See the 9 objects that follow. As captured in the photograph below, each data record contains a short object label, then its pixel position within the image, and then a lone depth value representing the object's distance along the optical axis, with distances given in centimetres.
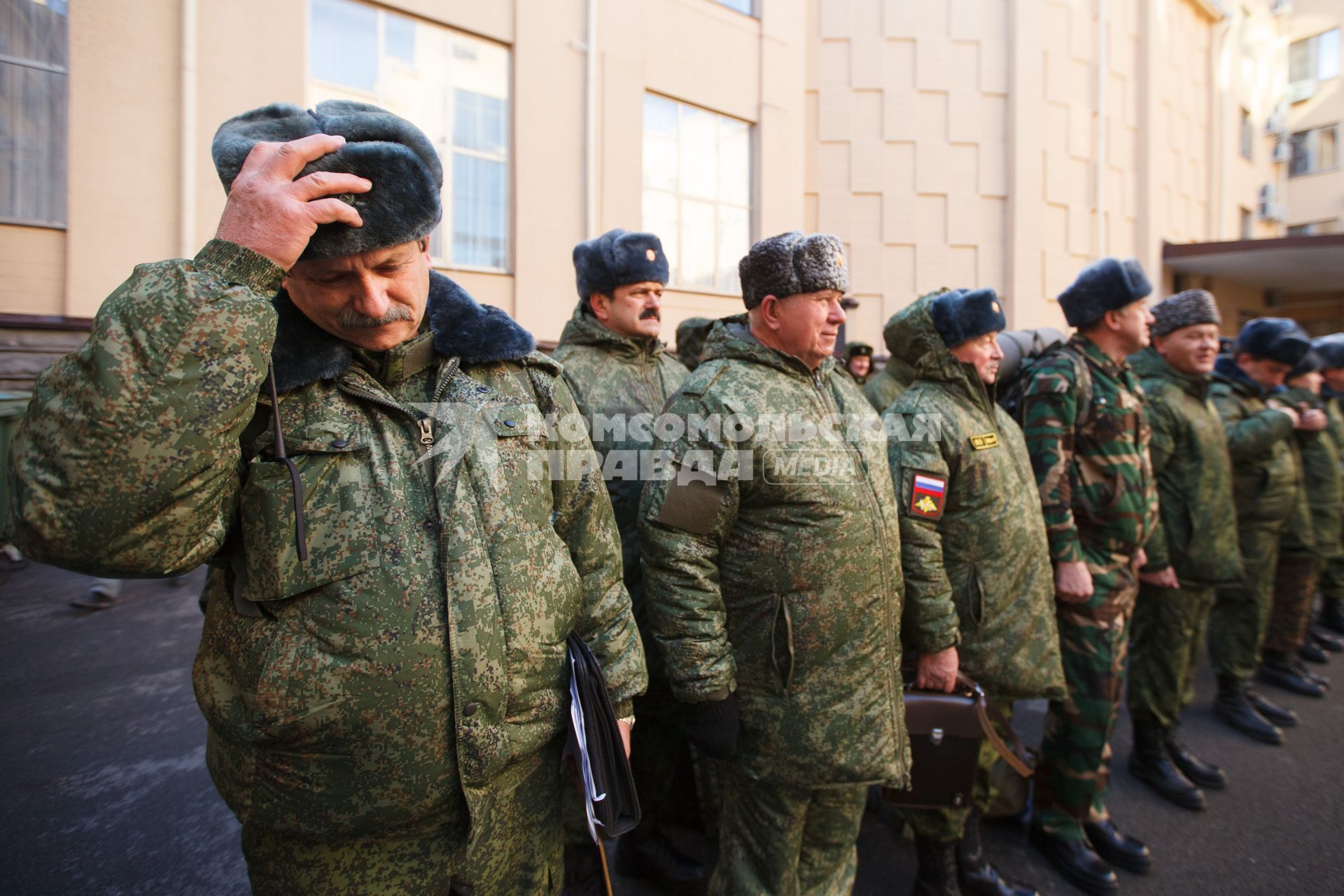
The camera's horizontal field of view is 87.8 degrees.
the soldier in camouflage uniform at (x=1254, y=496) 394
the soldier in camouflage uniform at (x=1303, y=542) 450
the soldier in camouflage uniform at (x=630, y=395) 266
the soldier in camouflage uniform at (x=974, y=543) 239
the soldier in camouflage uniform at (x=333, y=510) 98
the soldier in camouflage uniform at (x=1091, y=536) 270
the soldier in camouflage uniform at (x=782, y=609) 194
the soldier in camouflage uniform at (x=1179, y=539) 334
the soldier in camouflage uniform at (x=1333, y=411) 511
